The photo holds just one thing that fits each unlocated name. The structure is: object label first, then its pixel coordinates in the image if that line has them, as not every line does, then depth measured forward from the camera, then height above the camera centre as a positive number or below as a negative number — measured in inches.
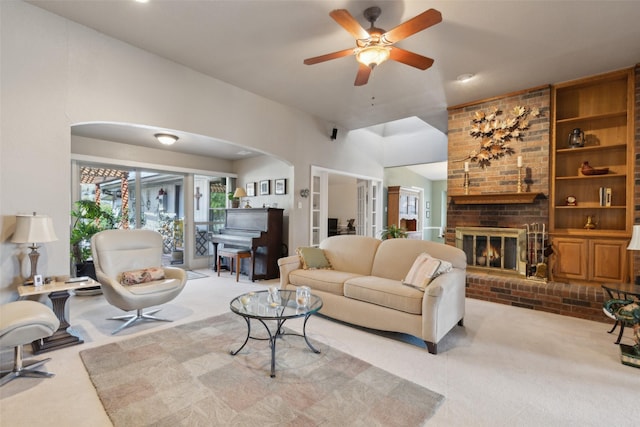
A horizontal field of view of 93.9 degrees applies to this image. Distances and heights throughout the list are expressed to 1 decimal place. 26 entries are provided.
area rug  68.9 -47.3
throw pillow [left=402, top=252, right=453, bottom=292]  109.6 -22.1
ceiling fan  88.3 +55.4
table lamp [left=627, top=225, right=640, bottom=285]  113.0 -10.2
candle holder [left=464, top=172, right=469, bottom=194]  189.0 +18.5
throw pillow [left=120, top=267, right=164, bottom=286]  126.6 -28.3
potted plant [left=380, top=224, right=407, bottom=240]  219.1 -15.7
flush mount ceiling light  182.9 +45.1
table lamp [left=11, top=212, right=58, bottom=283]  96.9 -6.5
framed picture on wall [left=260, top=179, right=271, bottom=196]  243.3 +19.5
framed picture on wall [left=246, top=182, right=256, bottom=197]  257.9 +19.5
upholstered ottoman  75.8 -30.7
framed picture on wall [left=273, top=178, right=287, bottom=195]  228.4 +19.6
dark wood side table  97.9 -35.0
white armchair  115.6 -25.7
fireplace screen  168.6 -21.0
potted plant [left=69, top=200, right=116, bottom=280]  179.3 -11.9
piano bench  202.9 -30.1
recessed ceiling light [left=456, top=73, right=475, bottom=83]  151.1 +69.4
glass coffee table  87.7 -31.3
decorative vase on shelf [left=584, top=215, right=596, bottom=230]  158.1 -6.0
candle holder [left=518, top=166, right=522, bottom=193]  168.4 +18.9
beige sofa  103.3 -29.7
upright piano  207.2 -19.6
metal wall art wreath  170.2 +48.8
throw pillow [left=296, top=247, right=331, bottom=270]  149.6 -24.1
